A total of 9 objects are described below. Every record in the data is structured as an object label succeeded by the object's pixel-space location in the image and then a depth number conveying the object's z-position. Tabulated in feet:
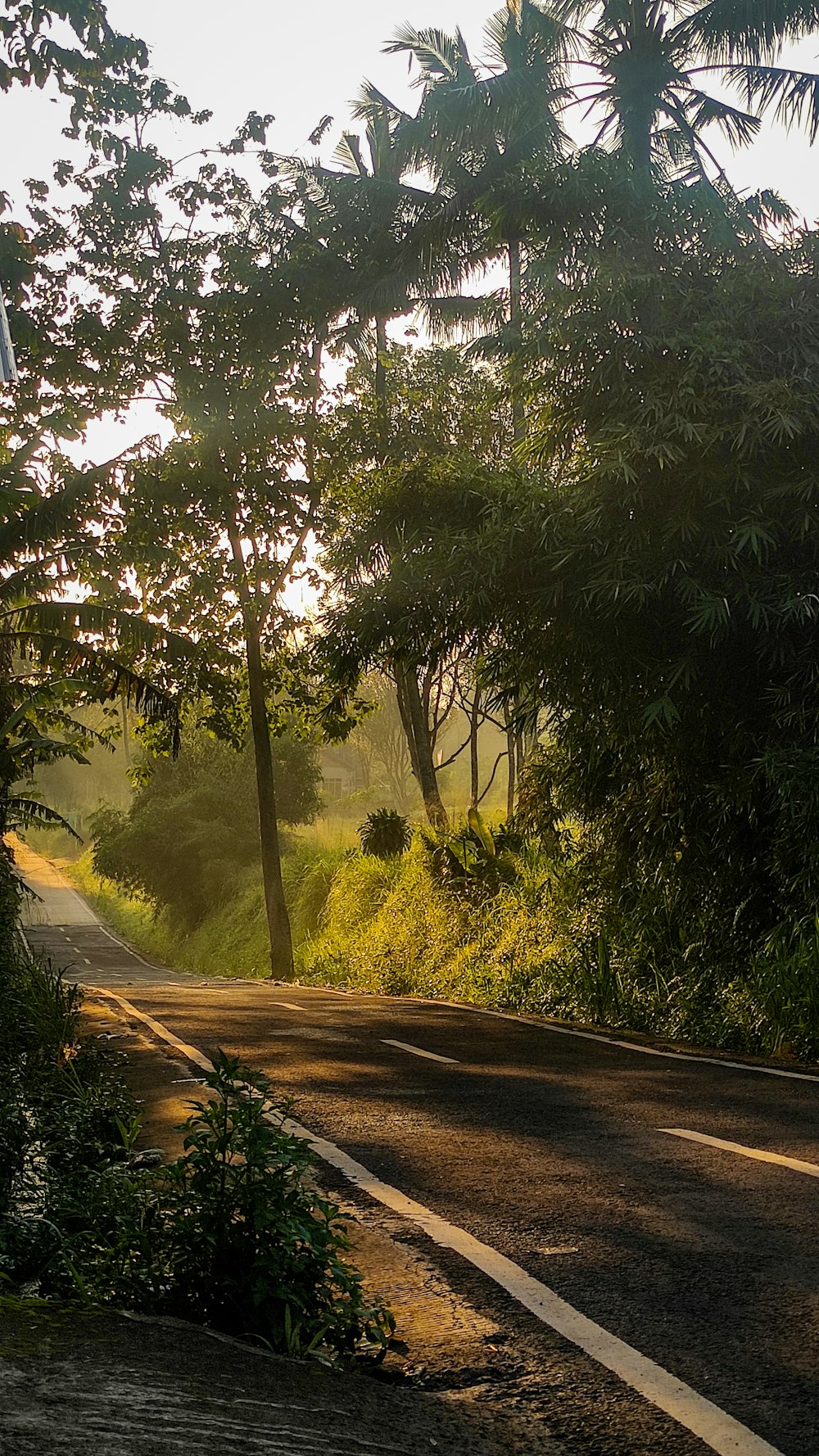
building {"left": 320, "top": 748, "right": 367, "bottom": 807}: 323.16
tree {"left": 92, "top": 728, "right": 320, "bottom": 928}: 154.92
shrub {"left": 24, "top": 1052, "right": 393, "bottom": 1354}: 14.10
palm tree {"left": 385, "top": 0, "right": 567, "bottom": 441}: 67.82
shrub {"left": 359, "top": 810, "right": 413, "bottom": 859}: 96.12
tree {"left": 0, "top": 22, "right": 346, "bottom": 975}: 84.89
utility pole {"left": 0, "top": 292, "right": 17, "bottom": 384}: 15.83
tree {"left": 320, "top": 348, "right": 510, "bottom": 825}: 83.25
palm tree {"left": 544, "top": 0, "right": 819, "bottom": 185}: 63.62
